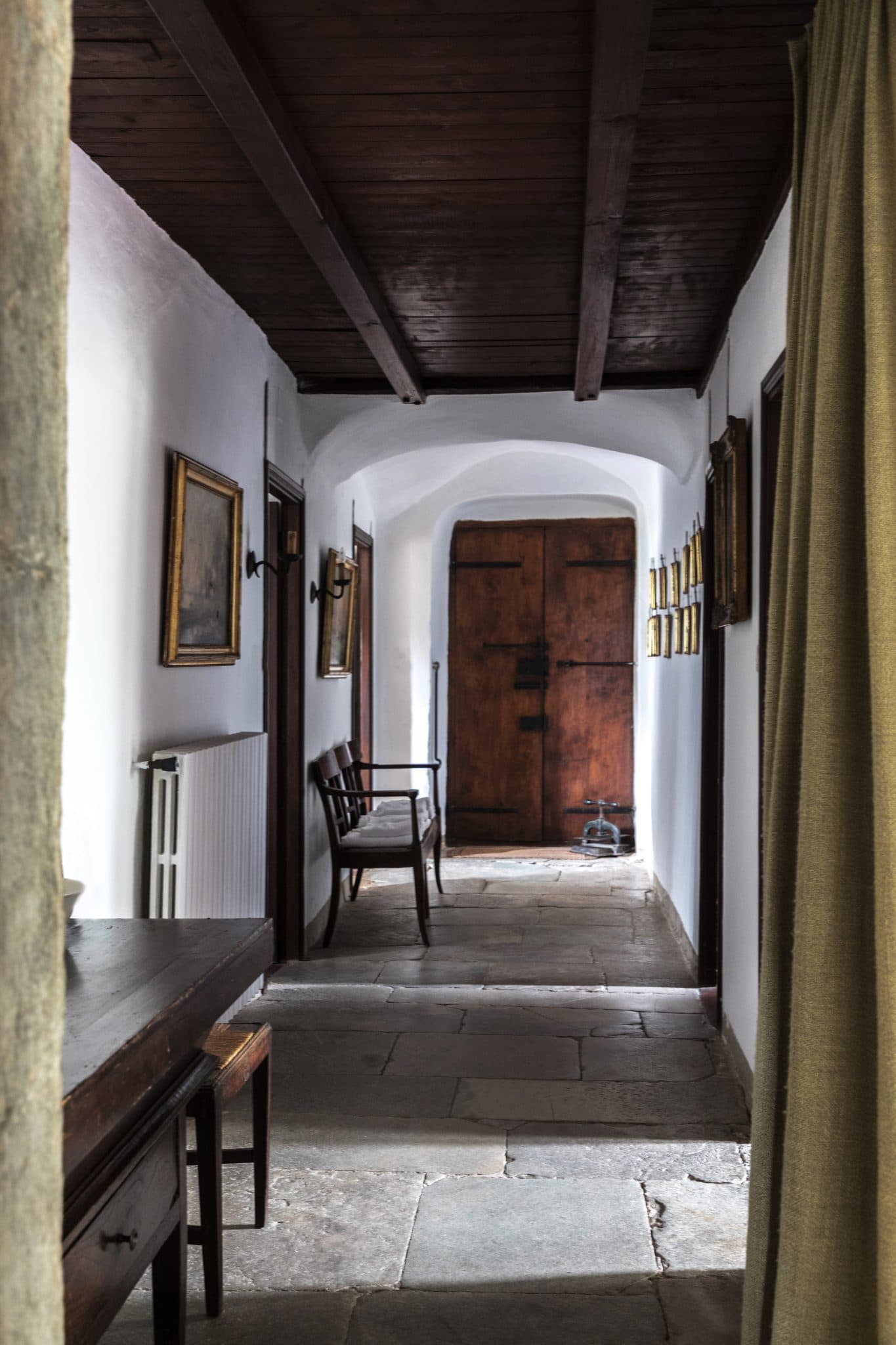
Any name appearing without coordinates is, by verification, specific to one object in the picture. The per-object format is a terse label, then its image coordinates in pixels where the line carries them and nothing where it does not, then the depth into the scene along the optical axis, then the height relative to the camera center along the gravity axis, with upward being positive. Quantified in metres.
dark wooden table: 1.54 -0.56
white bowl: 2.04 -0.39
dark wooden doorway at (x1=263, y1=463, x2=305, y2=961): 5.25 -0.27
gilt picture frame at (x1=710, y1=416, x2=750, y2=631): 3.56 +0.44
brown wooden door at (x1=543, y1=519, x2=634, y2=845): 8.91 -0.01
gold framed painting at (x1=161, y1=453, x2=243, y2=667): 3.50 +0.30
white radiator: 3.35 -0.51
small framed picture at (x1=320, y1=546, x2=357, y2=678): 5.88 +0.25
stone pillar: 0.81 +0.01
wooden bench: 5.63 -0.81
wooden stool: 2.29 -0.92
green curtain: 1.56 -0.14
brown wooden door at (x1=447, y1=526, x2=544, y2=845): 8.98 -0.14
